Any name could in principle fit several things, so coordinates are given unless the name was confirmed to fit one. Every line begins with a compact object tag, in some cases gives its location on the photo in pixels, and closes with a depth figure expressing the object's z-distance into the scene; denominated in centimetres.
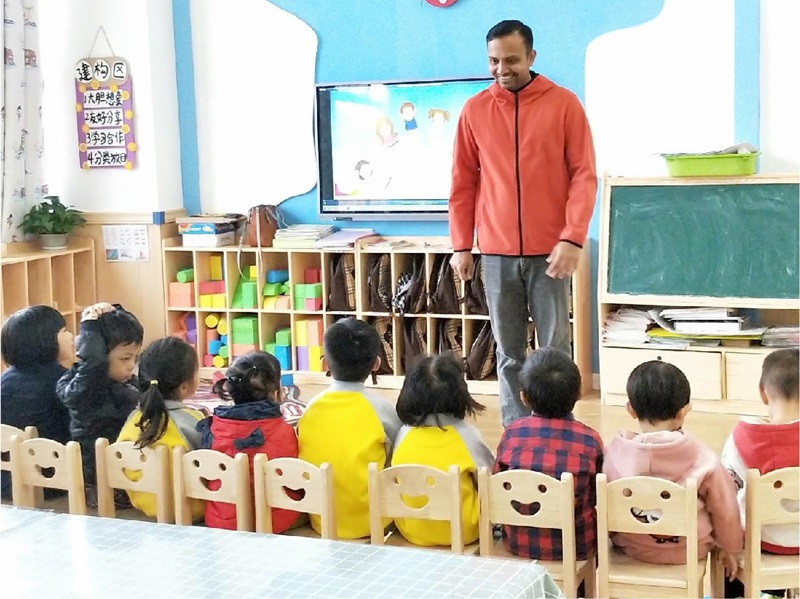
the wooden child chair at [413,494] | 220
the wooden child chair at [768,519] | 209
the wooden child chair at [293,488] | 220
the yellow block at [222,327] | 551
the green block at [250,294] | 539
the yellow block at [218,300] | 548
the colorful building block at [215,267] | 556
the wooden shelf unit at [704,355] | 441
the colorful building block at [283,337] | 538
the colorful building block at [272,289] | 537
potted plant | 533
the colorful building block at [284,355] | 537
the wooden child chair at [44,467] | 245
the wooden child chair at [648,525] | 206
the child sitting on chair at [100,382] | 273
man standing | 315
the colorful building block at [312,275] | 533
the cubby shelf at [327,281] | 488
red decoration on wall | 504
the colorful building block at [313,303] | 525
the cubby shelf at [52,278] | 507
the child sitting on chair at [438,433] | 238
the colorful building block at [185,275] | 555
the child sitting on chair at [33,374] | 284
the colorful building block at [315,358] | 528
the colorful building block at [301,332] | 530
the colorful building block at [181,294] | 552
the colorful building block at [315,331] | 528
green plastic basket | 439
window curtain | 516
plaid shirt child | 225
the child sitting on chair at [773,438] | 224
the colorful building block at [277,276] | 540
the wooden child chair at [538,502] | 212
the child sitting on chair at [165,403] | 255
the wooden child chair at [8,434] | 262
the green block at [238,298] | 544
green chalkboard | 440
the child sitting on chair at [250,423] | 249
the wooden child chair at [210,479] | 233
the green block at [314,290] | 525
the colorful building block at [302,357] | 533
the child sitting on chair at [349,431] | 247
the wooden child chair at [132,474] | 244
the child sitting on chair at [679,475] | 218
